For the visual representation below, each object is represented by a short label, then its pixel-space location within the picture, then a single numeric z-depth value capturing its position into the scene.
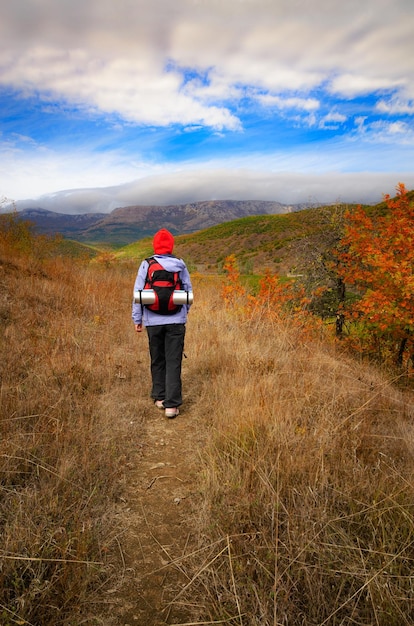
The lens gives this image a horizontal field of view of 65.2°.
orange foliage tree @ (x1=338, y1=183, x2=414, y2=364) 7.76
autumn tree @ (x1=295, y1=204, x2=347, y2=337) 12.12
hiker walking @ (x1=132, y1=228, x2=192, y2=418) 3.79
